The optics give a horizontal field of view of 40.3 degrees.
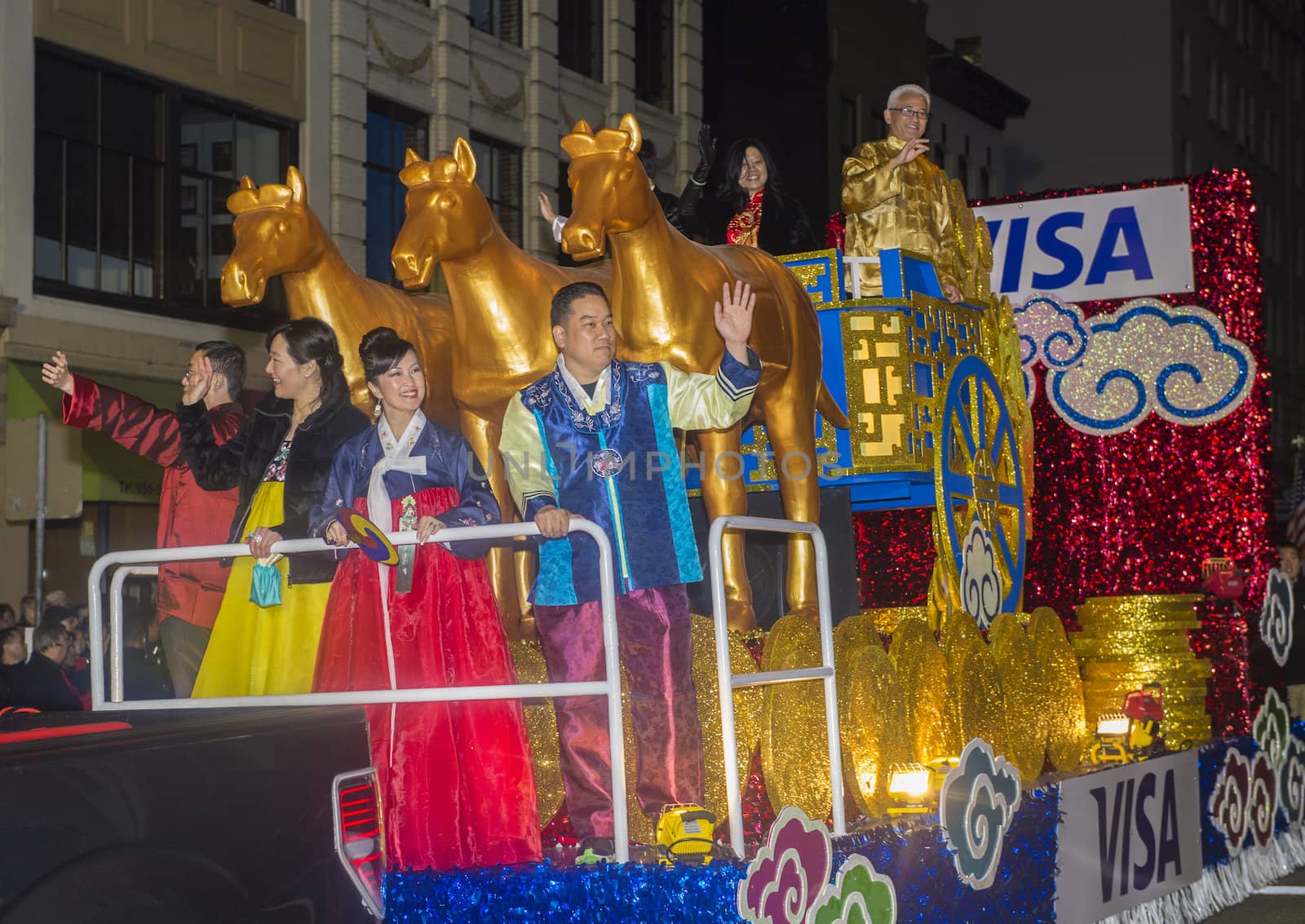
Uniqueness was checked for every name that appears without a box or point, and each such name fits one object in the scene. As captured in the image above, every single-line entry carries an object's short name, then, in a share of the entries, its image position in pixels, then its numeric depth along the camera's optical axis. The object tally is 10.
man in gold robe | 7.94
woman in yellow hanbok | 5.10
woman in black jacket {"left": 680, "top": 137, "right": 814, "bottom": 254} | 7.64
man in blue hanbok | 4.78
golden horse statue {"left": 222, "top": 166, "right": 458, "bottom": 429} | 6.27
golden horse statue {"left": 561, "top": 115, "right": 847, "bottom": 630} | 6.04
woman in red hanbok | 4.68
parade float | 5.25
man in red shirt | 5.60
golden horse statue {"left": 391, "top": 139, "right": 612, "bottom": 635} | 6.18
